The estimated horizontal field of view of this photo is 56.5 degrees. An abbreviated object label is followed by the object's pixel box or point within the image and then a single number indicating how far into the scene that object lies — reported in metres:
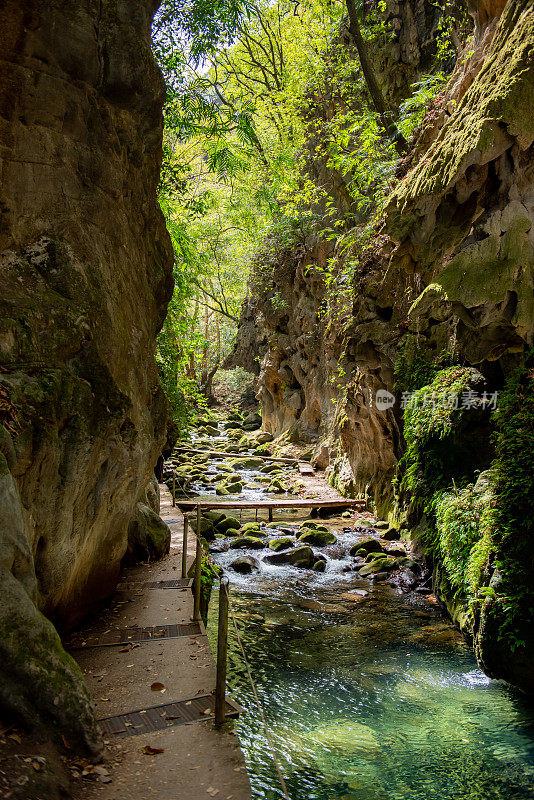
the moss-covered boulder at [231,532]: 13.28
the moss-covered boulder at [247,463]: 24.39
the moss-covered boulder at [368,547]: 11.39
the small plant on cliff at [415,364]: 10.30
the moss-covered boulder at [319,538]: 12.45
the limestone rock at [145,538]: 9.17
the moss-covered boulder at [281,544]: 11.94
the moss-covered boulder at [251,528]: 13.21
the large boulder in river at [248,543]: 12.32
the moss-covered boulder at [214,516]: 13.89
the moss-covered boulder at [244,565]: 10.75
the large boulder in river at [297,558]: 11.10
